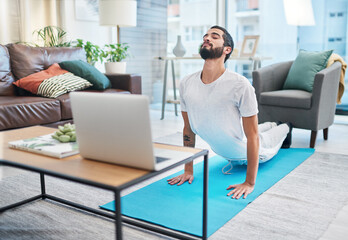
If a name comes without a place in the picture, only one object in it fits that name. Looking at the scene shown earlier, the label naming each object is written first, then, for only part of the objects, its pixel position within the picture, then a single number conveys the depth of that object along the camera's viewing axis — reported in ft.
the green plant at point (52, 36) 14.30
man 6.53
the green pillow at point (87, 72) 11.37
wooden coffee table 3.40
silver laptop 3.55
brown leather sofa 8.95
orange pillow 10.41
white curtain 14.08
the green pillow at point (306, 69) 11.14
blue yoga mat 5.63
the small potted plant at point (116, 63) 14.26
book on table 4.29
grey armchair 10.06
